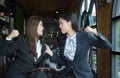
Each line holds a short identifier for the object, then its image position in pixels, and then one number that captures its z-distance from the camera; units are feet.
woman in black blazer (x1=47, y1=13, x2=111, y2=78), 8.33
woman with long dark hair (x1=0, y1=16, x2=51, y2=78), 7.93
